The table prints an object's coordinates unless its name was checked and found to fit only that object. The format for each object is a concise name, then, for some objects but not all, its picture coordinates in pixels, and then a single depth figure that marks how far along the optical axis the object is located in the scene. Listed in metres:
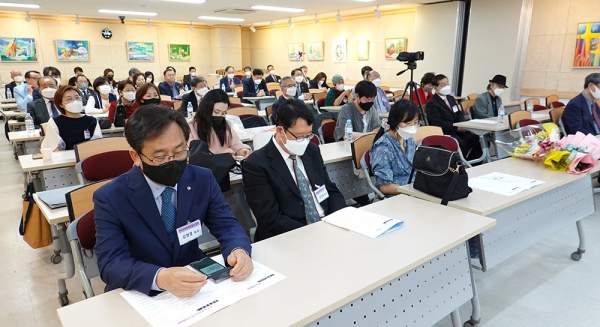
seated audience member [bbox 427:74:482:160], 5.39
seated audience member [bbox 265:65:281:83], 11.66
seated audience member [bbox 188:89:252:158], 3.42
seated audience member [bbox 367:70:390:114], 6.36
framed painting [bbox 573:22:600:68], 7.38
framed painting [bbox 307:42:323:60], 13.65
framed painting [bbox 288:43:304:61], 14.32
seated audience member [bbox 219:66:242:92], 11.15
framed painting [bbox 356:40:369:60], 12.05
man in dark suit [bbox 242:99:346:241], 2.24
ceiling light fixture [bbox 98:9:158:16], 11.04
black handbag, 2.20
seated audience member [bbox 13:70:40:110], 7.90
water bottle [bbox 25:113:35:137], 5.15
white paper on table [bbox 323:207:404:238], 1.85
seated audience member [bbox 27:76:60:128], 5.80
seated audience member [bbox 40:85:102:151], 3.78
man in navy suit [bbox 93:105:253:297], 1.36
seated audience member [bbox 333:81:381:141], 4.25
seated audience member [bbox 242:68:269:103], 9.16
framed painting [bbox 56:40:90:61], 12.99
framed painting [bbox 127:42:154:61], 14.38
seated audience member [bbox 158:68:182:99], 8.68
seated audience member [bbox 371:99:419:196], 2.84
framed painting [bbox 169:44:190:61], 15.30
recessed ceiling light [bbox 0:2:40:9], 9.67
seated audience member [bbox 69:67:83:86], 8.24
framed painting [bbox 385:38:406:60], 10.98
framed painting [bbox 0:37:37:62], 12.02
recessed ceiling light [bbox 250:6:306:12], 10.00
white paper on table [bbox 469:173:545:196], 2.42
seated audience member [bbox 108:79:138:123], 5.54
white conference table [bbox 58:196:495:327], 1.25
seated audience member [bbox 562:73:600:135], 4.60
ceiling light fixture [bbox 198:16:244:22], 12.37
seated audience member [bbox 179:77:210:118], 6.13
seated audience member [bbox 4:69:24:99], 9.16
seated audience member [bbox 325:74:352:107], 6.68
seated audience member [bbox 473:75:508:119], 6.07
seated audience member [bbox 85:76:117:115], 6.91
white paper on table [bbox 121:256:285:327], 1.22
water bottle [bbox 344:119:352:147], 3.97
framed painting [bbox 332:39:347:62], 12.83
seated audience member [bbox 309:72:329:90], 10.45
